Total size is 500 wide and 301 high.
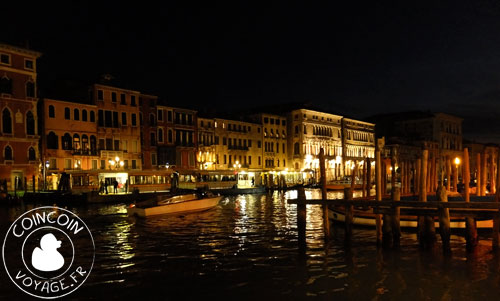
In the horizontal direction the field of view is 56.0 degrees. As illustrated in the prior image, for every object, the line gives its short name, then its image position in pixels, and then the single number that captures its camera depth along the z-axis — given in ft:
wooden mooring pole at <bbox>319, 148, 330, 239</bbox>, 50.68
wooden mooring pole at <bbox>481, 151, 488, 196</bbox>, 60.31
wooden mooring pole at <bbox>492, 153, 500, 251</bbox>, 43.27
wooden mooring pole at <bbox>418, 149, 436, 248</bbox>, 46.03
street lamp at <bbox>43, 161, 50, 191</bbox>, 129.22
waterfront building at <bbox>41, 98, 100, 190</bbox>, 142.10
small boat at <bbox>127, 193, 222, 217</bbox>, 81.00
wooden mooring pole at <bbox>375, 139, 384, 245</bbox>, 48.57
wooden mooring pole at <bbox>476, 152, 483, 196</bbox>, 60.11
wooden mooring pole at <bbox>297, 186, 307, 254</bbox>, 47.21
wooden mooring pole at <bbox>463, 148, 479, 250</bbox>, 45.16
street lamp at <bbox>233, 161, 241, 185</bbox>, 204.85
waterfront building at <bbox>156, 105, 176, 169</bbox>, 176.76
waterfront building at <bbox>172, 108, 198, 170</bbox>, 182.09
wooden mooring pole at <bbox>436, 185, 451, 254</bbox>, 42.39
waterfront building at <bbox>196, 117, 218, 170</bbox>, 192.44
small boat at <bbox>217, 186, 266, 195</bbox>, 162.38
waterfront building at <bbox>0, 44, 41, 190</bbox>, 132.26
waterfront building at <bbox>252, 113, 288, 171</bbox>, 227.20
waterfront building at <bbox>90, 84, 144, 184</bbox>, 157.17
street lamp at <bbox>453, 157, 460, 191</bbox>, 83.37
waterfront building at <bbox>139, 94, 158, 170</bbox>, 172.55
